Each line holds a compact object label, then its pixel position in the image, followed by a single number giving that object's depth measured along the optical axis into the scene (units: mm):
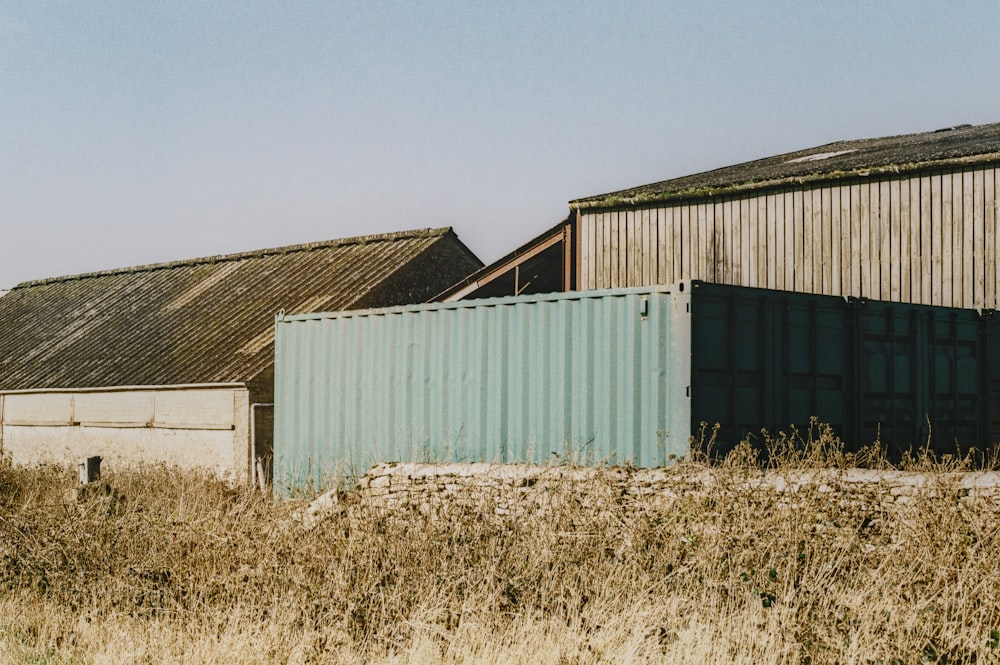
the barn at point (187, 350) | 19297
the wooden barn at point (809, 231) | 15836
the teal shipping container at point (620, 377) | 11664
